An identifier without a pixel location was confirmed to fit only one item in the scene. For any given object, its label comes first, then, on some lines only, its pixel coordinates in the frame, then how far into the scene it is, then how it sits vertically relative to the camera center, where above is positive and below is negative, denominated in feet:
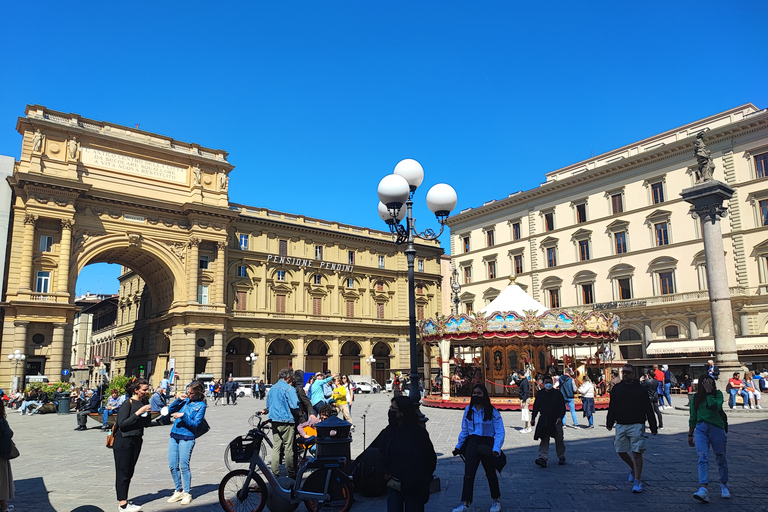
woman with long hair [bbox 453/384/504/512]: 21.84 -3.44
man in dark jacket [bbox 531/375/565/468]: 31.30 -3.77
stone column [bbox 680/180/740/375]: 59.47 +9.10
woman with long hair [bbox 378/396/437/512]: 15.80 -3.02
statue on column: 63.62 +21.27
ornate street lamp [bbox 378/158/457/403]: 33.55 +9.59
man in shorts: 25.10 -2.99
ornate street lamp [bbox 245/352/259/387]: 142.85 -0.24
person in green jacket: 23.61 -3.22
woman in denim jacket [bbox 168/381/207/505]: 23.99 -3.11
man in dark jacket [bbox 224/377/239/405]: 101.97 -5.84
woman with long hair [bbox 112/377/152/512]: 22.41 -3.32
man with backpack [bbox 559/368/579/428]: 46.47 -2.91
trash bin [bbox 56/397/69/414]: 81.16 -6.59
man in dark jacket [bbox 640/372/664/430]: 47.63 -3.41
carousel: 72.23 +1.84
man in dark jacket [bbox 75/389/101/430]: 56.90 -5.35
